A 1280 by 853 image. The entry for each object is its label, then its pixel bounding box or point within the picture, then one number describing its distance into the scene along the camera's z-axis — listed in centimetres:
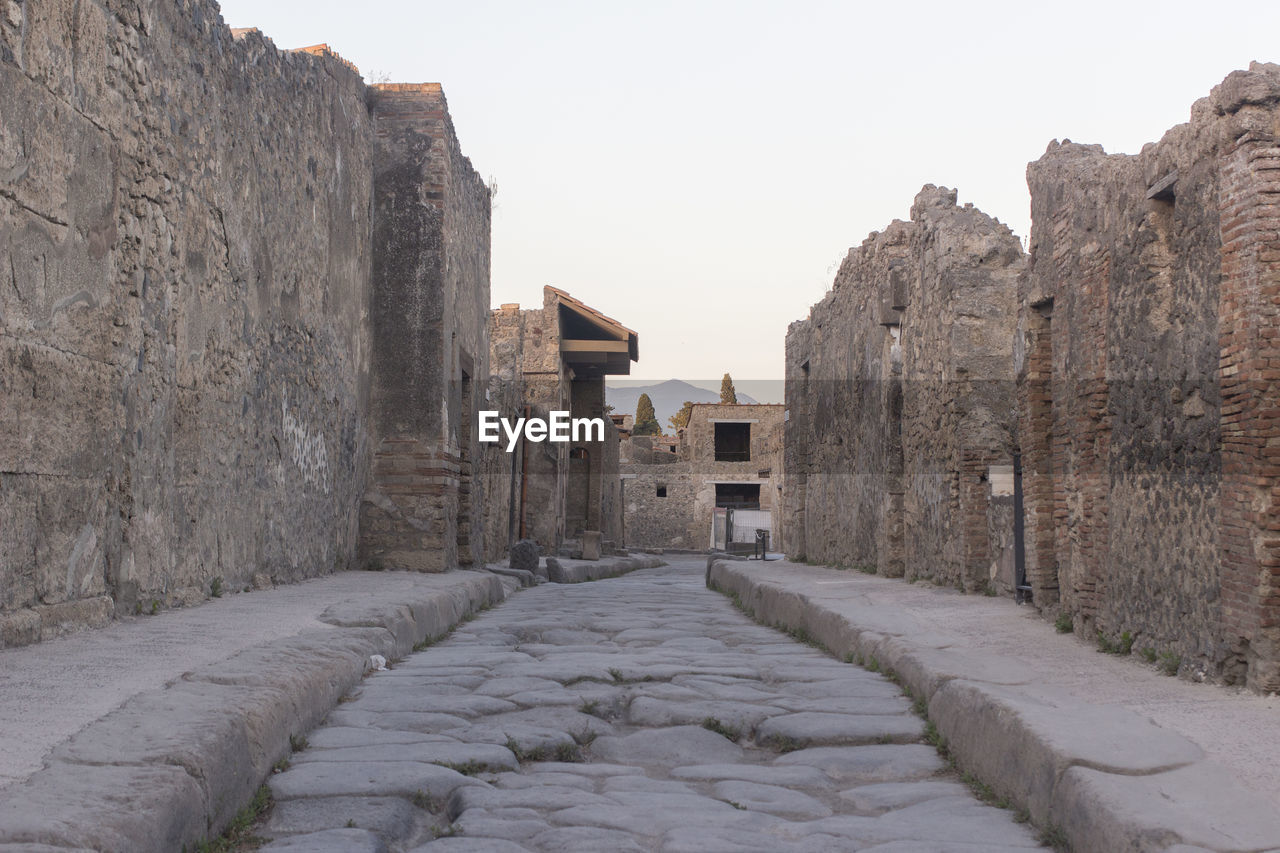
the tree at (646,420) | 5769
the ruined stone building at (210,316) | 454
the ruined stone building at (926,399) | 828
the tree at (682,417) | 4094
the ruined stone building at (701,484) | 3638
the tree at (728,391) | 5153
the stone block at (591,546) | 1777
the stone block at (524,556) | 1277
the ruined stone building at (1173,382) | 380
